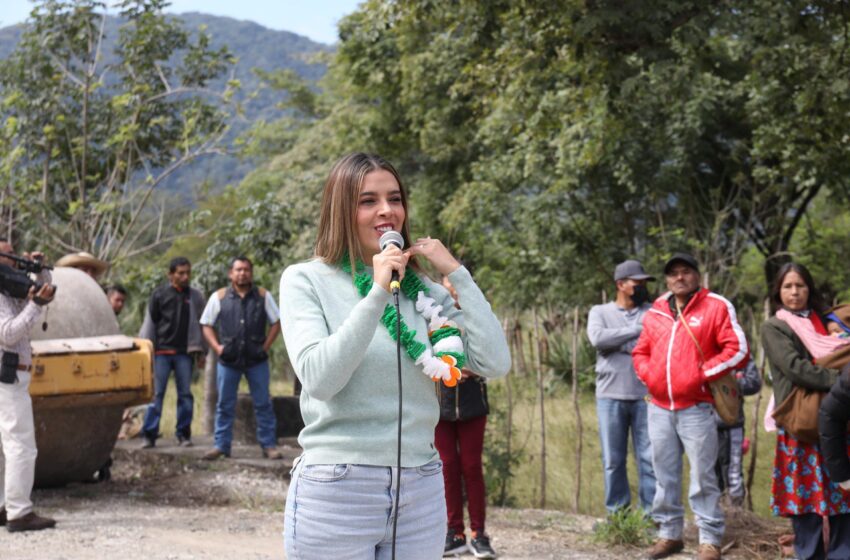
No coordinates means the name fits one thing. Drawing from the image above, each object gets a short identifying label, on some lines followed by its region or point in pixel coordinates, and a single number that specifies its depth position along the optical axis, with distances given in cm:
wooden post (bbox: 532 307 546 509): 934
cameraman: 680
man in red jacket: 653
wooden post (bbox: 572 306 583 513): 926
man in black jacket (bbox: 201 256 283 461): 1009
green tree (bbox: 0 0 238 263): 1409
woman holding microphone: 273
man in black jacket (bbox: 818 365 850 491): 549
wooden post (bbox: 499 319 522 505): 894
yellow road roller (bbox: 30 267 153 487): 793
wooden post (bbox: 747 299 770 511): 870
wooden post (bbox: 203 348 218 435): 1311
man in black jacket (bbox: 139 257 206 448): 1077
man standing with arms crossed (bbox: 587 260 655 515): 759
